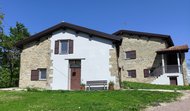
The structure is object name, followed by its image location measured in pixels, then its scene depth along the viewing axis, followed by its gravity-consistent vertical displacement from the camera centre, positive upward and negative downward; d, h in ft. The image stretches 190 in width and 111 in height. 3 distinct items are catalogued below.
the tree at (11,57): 67.84 +7.21
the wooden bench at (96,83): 38.72 -3.72
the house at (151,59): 56.35 +5.40
